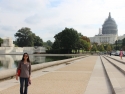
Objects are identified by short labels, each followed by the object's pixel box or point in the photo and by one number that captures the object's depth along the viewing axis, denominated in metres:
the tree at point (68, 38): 57.76
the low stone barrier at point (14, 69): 9.03
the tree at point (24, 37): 84.95
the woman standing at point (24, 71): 5.25
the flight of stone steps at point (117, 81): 5.95
